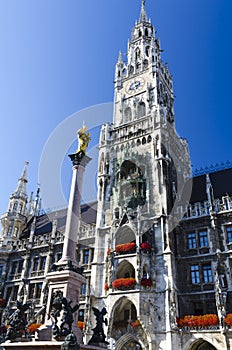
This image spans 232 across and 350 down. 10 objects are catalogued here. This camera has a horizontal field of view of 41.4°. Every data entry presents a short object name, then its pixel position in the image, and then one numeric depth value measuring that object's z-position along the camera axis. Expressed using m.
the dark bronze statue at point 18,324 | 14.48
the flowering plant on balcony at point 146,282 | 23.72
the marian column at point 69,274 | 13.60
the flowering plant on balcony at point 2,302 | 31.79
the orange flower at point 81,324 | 24.92
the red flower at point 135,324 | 23.02
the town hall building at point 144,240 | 23.09
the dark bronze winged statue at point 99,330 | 15.07
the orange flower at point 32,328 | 23.09
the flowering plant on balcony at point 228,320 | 20.60
